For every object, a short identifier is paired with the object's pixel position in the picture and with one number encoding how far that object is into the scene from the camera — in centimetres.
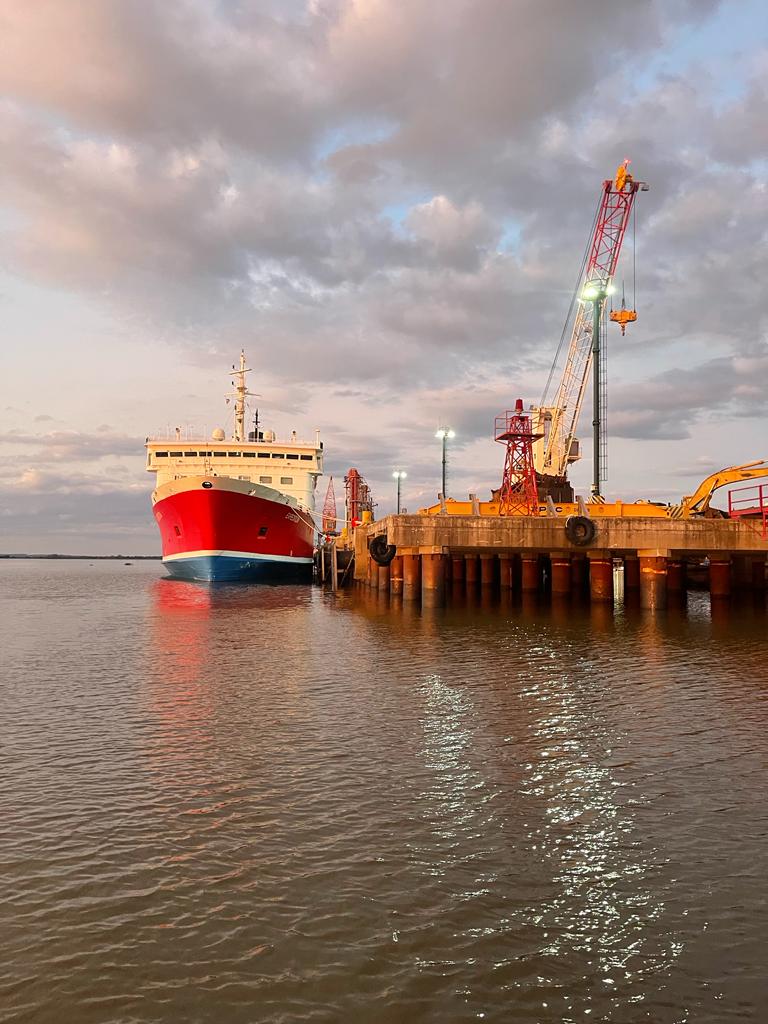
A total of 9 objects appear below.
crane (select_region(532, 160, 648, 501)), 5953
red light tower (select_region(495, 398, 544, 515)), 3741
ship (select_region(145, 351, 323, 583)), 4981
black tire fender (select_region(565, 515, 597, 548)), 2925
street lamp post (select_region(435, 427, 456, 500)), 5428
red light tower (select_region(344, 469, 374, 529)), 7869
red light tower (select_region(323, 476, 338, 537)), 8746
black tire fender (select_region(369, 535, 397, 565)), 3962
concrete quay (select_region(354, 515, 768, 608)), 2906
